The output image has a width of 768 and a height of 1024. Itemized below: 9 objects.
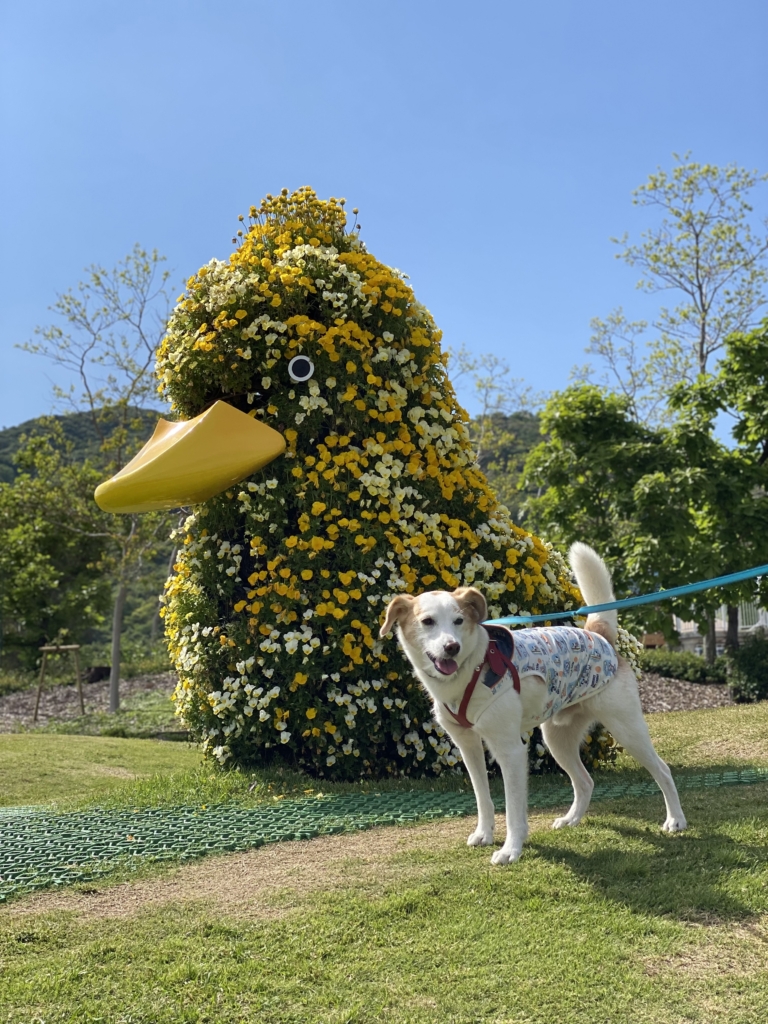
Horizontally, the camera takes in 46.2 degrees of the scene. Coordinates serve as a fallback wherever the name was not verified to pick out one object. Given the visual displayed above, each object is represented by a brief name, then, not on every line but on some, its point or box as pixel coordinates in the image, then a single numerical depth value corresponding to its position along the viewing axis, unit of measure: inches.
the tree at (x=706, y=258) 943.7
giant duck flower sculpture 263.3
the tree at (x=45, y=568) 908.5
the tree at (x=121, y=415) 762.2
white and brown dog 174.2
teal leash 166.4
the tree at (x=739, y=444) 552.4
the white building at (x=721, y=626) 970.7
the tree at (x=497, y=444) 1056.2
